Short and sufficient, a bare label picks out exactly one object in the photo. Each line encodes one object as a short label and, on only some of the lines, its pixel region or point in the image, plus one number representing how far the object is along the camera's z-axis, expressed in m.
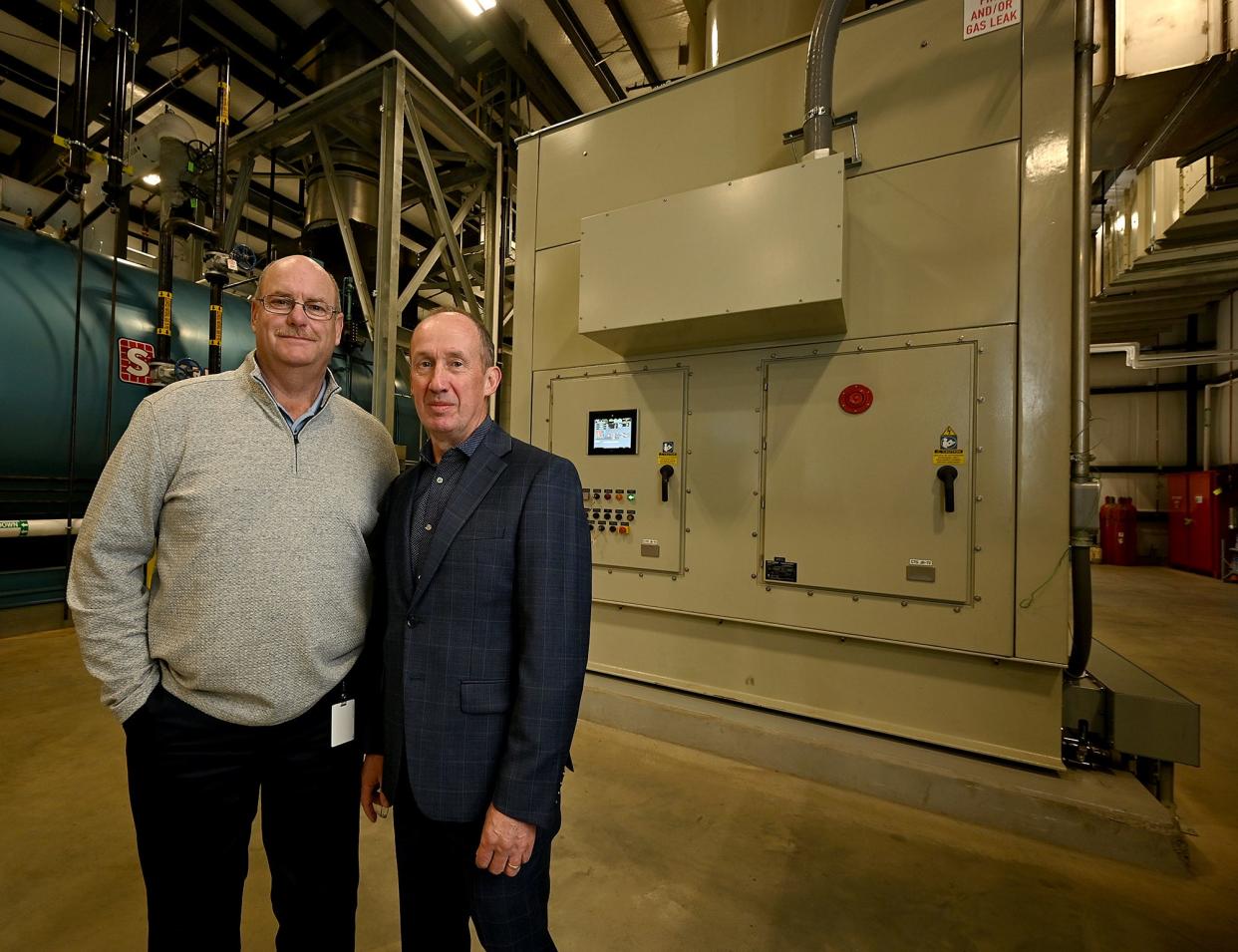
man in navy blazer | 0.86
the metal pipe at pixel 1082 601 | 1.81
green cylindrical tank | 3.19
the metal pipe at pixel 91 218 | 3.66
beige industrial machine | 1.84
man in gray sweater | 0.94
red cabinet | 7.35
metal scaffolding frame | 3.03
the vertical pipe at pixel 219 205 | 3.37
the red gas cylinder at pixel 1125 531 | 8.66
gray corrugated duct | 1.98
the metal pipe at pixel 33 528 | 3.22
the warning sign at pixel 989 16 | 1.86
